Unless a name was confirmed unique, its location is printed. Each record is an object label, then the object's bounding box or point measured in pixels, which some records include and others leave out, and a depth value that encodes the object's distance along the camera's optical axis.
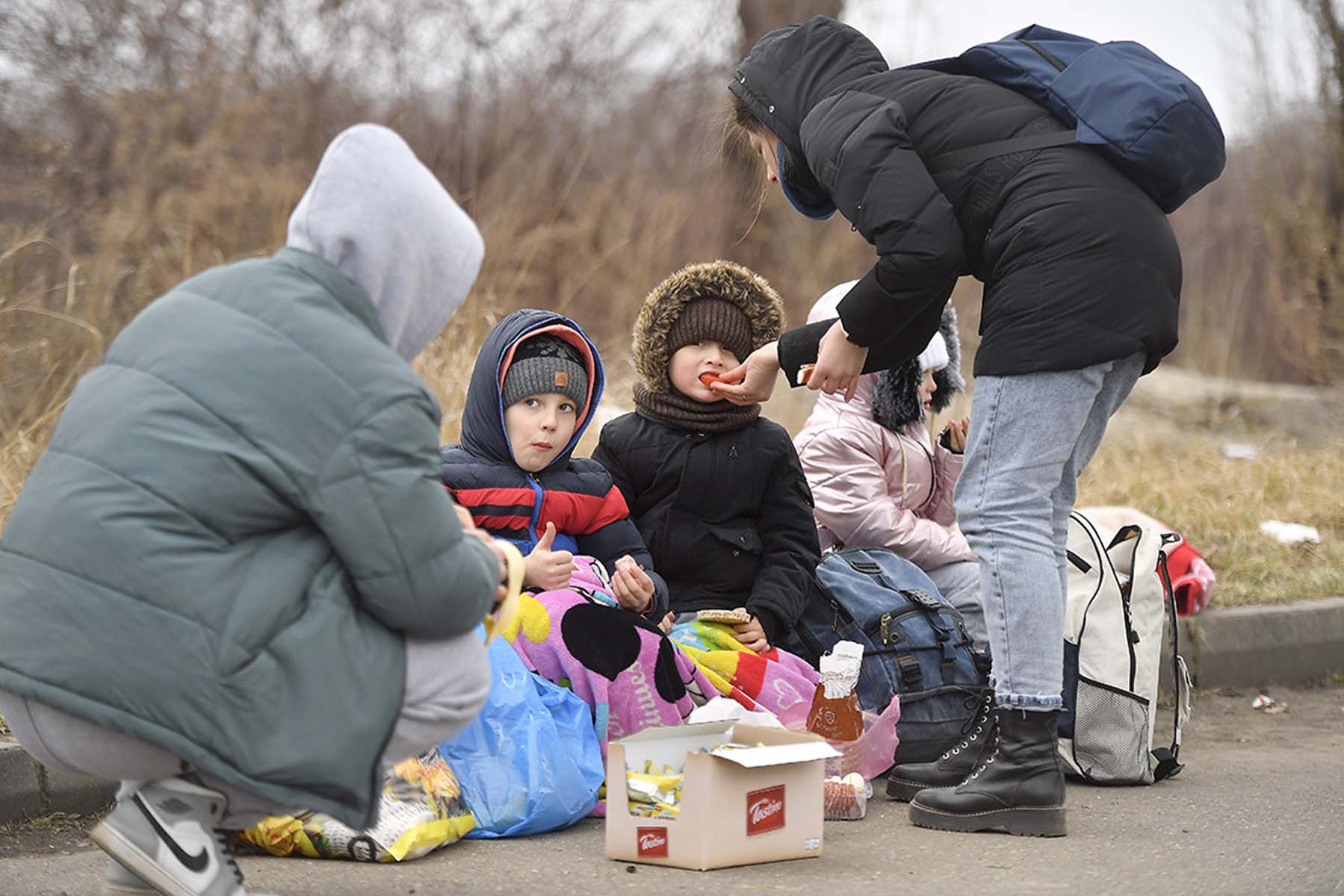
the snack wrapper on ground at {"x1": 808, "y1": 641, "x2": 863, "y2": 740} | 7.98
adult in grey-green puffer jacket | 4.72
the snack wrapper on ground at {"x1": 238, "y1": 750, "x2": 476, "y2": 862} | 6.50
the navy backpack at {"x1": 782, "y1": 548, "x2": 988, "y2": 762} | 8.52
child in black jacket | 8.87
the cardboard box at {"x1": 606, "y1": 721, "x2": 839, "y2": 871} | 6.39
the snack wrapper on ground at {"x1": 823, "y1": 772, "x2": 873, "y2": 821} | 7.57
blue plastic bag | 7.00
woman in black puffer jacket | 6.94
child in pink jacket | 9.61
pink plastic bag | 8.17
